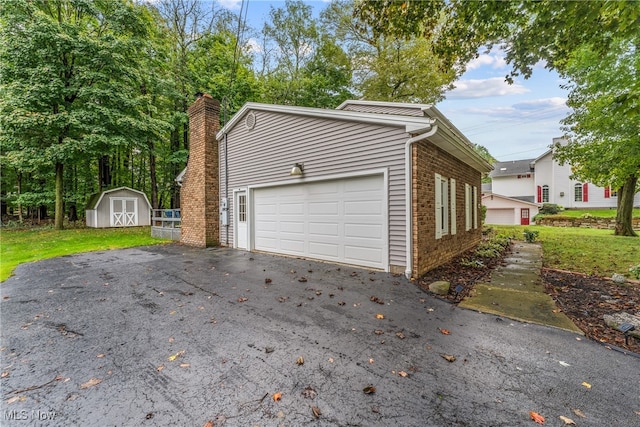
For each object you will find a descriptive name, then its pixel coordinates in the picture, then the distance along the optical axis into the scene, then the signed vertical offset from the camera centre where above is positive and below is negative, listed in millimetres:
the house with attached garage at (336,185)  5539 +669
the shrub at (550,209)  24984 -193
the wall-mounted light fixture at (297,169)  7207 +1092
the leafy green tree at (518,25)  3635 +2991
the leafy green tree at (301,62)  17577 +9959
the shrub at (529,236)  11250 -1238
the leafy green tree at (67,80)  12180 +6545
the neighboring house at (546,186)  24656 +2181
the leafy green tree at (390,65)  15055 +8245
